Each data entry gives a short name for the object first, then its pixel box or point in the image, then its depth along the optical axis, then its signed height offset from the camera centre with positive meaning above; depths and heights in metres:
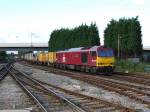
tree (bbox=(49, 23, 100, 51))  92.29 +4.83
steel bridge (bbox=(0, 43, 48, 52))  133.50 +3.60
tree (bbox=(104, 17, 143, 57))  78.62 +4.11
